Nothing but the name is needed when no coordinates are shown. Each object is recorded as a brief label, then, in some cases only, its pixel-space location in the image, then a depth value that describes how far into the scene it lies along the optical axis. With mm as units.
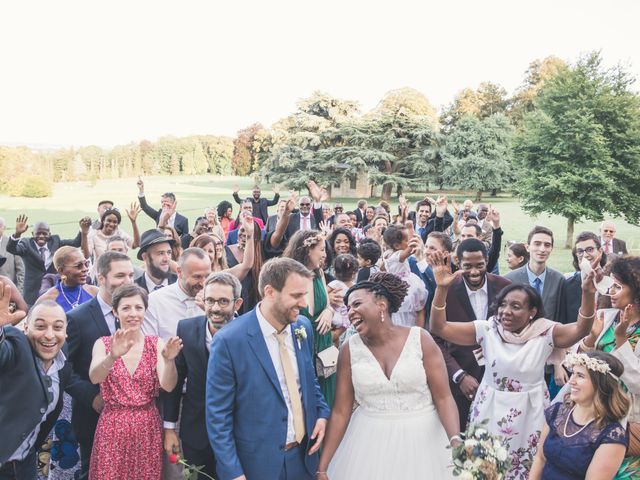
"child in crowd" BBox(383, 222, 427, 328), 5438
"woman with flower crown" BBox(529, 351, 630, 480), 3047
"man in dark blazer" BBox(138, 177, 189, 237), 10016
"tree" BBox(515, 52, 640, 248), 20812
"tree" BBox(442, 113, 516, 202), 39500
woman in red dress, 3518
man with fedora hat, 5516
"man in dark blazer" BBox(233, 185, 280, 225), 14109
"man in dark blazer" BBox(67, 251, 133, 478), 3742
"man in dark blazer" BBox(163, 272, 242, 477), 3576
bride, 3369
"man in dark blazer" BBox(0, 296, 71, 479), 3096
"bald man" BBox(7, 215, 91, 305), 8492
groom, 3027
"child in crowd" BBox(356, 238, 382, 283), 5887
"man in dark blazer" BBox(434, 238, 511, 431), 4645
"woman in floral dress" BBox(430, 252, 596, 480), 3826
